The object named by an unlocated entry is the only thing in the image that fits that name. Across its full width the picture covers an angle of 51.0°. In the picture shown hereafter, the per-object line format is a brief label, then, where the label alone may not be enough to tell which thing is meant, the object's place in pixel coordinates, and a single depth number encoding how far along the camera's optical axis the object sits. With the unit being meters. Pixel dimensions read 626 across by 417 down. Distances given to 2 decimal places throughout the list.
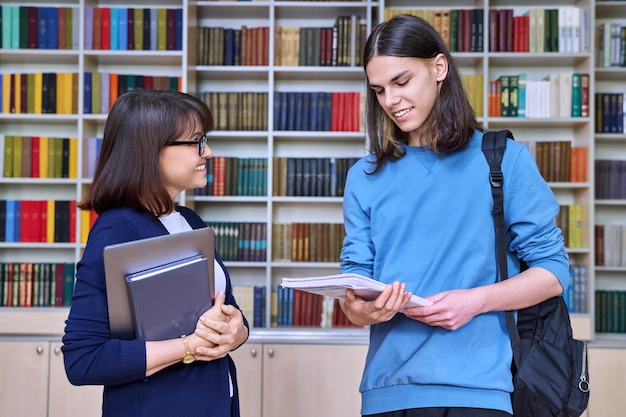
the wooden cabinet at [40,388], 3.40
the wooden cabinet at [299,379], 3.38
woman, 1.33
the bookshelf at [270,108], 3.67
